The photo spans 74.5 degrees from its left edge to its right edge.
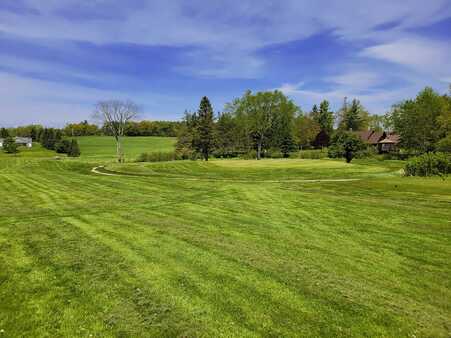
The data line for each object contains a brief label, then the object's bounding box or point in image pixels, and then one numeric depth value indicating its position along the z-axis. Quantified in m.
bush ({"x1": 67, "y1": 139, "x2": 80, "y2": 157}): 79.75
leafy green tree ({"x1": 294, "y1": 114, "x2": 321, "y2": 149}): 85.56
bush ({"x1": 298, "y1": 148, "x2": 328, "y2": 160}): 67.70
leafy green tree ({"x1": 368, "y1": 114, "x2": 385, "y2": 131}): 110.34
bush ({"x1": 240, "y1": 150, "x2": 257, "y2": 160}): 72.66
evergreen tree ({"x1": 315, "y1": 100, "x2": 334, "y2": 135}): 99.44
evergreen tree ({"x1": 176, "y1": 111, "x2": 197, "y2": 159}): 68.94
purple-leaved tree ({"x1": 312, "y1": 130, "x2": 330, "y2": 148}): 82.88
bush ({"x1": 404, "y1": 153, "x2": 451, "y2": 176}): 28.28
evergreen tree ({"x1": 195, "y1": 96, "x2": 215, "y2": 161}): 68.00
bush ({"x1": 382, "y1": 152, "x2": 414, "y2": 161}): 62.66
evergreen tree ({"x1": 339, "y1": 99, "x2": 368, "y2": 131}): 96.94
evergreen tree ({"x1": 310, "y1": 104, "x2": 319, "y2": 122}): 100.44
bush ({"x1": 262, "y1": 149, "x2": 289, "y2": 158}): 74.19
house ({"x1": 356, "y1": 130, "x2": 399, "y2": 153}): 82.00
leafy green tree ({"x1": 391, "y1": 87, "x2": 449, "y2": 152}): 58.81
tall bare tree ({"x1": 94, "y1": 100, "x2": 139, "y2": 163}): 62.39
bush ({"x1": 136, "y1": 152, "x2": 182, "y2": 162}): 60.56
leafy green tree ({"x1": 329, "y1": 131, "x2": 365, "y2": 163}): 55.25
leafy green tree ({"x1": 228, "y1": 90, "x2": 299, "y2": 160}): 70.75
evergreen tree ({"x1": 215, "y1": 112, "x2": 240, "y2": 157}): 77.19
